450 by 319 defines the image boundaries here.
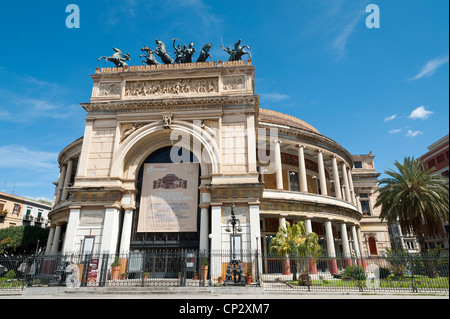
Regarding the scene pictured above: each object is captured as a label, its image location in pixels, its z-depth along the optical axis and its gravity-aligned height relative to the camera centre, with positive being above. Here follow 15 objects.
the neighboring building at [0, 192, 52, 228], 47.91 +8.49
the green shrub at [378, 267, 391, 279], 21.48 -0.84
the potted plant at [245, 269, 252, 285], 16.70 -1.02
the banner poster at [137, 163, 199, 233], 20.69 +4.36
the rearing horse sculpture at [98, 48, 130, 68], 24.80 +16.41
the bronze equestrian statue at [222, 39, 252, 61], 24.61 +16.85
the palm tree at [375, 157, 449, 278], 23.19 +4.83
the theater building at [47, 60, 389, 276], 19.67 +7.12
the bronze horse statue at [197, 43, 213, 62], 25.09 +17.00
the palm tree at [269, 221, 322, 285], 20.44 +1.09
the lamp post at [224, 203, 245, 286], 15.16 -0.69
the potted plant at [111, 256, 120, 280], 18.50 -0.56
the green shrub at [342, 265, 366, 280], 19.26 -0.77
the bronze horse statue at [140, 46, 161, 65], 25.06 +16.82
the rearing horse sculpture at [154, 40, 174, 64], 25.30 +17.26
